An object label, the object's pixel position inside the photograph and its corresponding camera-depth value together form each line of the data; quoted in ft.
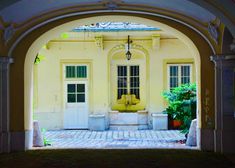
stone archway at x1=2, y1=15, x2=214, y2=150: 36.40
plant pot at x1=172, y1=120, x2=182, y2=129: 64.49
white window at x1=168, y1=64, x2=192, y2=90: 65.92
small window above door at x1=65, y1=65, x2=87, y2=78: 66.18
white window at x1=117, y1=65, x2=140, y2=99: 68.23
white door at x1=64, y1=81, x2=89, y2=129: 65.98
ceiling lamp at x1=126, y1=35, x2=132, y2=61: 62.09
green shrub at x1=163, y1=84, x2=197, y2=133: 45.78
